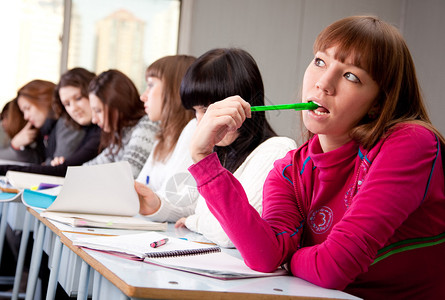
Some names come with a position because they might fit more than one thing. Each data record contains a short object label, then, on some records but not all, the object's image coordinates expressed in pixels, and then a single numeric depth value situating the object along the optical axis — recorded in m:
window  5.31
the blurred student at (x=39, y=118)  4.34
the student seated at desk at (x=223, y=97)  1.68
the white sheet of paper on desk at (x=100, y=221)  1.54
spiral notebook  1.09
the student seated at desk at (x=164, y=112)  2.56
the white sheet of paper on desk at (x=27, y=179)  2.55
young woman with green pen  1.01
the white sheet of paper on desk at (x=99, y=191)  1.67
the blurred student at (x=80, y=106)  3.69
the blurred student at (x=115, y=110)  3.29
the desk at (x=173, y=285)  0.86
